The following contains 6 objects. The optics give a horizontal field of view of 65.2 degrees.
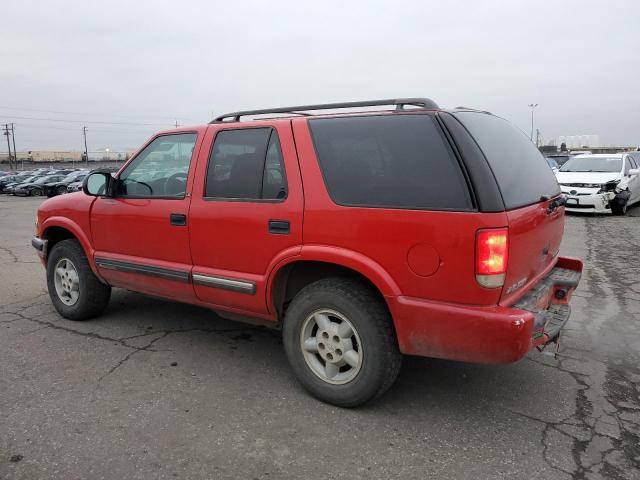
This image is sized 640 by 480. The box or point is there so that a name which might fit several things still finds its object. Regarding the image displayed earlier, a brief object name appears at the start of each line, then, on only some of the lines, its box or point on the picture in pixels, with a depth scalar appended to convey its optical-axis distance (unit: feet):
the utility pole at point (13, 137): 303.27
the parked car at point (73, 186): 96.04
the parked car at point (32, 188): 101.45
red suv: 8.70
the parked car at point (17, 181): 106.11
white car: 42.47
